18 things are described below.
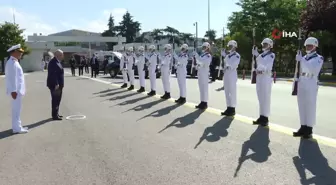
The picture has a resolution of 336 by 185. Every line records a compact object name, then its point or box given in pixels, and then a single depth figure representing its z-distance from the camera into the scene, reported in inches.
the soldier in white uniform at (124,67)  792.9
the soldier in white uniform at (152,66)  642.7
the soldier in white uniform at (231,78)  418.6
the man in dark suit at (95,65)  1315.6
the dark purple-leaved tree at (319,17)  1107.3
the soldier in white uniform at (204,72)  470.6
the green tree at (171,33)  3982.3
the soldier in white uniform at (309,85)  301.6
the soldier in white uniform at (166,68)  593.9
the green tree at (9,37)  1985.6
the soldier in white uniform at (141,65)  691.4
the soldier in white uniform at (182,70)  532.7
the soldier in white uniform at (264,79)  353.4
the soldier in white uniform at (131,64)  744.3
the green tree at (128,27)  4628.4
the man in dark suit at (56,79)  418.6
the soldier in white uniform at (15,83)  348.5
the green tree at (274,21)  1551.4
